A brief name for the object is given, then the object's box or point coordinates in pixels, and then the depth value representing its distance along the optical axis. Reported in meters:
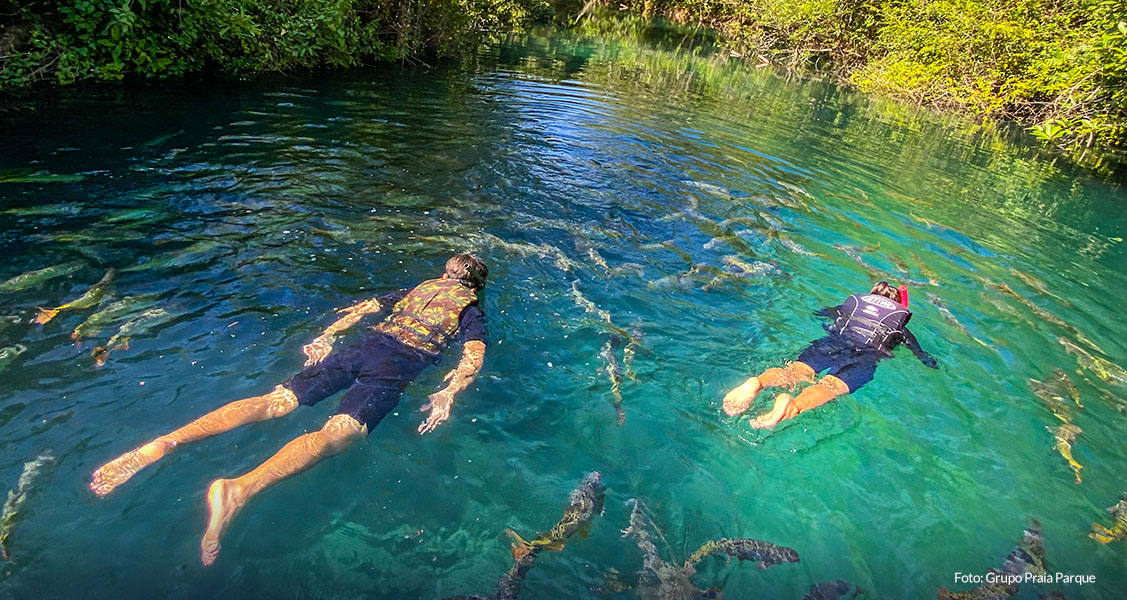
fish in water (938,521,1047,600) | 4.24
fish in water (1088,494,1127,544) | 4.95
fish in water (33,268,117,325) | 5.55
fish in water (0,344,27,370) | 4.89
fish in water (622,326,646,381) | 6.20
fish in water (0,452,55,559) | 3.59
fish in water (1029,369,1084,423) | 6.58
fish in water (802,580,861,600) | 4.08
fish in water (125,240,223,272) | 6.76
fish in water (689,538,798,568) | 4.26
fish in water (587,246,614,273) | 8.34
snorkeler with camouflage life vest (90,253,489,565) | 4.01
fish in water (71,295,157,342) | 5.46
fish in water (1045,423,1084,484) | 5.80
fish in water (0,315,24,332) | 5.33
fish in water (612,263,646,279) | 8.28
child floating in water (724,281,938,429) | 5.78
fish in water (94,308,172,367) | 5.22
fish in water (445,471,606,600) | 3.80
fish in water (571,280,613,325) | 7.13
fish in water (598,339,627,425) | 5.62
